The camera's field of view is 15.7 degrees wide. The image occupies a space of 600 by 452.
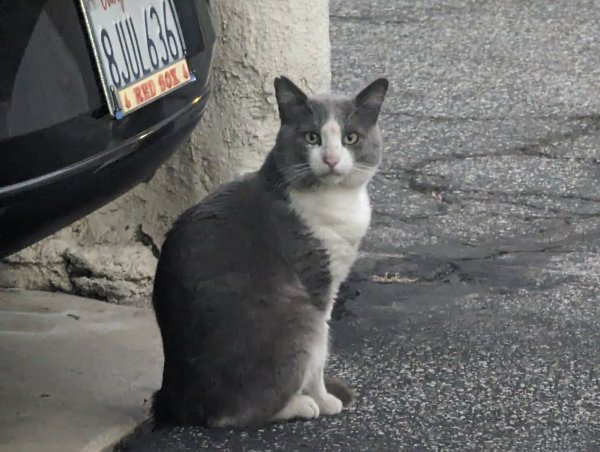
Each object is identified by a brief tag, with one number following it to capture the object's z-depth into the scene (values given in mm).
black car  4465
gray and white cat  5500
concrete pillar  7228
